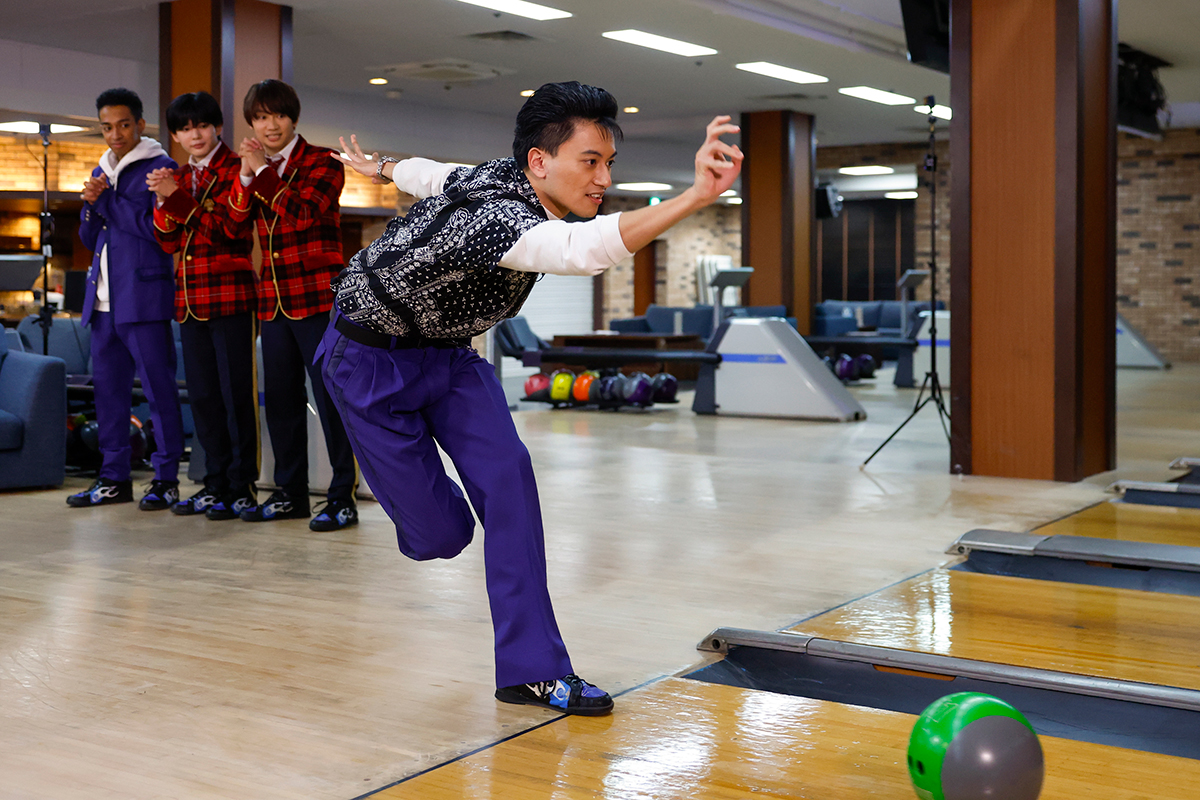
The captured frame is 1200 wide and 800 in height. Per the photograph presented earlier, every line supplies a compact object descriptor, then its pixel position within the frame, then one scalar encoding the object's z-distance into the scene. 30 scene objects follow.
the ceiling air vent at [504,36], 9.41
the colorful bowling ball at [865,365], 12.50
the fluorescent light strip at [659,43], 9.55
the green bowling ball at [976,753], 1.73
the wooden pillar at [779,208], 13.61
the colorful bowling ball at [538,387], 9.92
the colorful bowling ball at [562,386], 9.75
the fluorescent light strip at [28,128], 11.59
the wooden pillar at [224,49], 7.93
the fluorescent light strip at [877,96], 12.33
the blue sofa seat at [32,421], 5.38
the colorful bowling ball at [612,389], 9.48
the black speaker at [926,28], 7.03
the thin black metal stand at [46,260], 5.99
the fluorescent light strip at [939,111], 13.22
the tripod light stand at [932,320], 6.12
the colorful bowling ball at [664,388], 9.57
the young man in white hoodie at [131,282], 4.79
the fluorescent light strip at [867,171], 17.62
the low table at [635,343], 11.12
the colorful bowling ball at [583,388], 9.64
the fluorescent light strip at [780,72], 10.97
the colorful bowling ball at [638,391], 9.44
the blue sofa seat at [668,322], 14.26
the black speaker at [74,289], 8.42
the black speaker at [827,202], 13.29
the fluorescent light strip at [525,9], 8.35
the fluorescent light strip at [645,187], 17.84
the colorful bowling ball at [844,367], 12.30
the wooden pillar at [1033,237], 5.64
